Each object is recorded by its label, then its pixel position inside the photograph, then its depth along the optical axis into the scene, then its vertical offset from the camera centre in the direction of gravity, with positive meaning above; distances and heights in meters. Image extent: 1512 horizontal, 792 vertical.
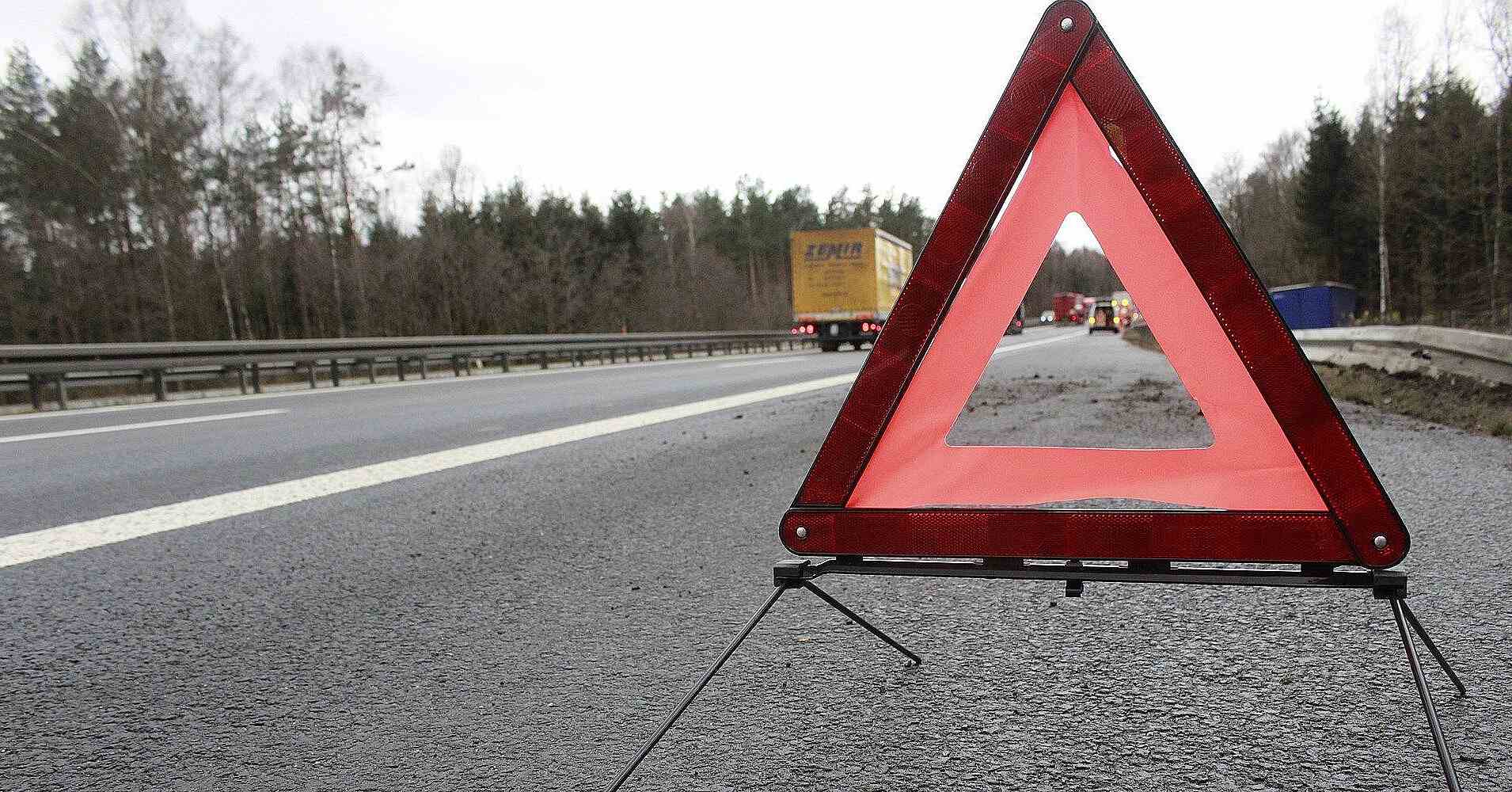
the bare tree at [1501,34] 34.62 +8.92
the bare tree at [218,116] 35.41 +8.73
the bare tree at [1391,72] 42.22 +9.54
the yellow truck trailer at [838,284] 32.38 +0.99
